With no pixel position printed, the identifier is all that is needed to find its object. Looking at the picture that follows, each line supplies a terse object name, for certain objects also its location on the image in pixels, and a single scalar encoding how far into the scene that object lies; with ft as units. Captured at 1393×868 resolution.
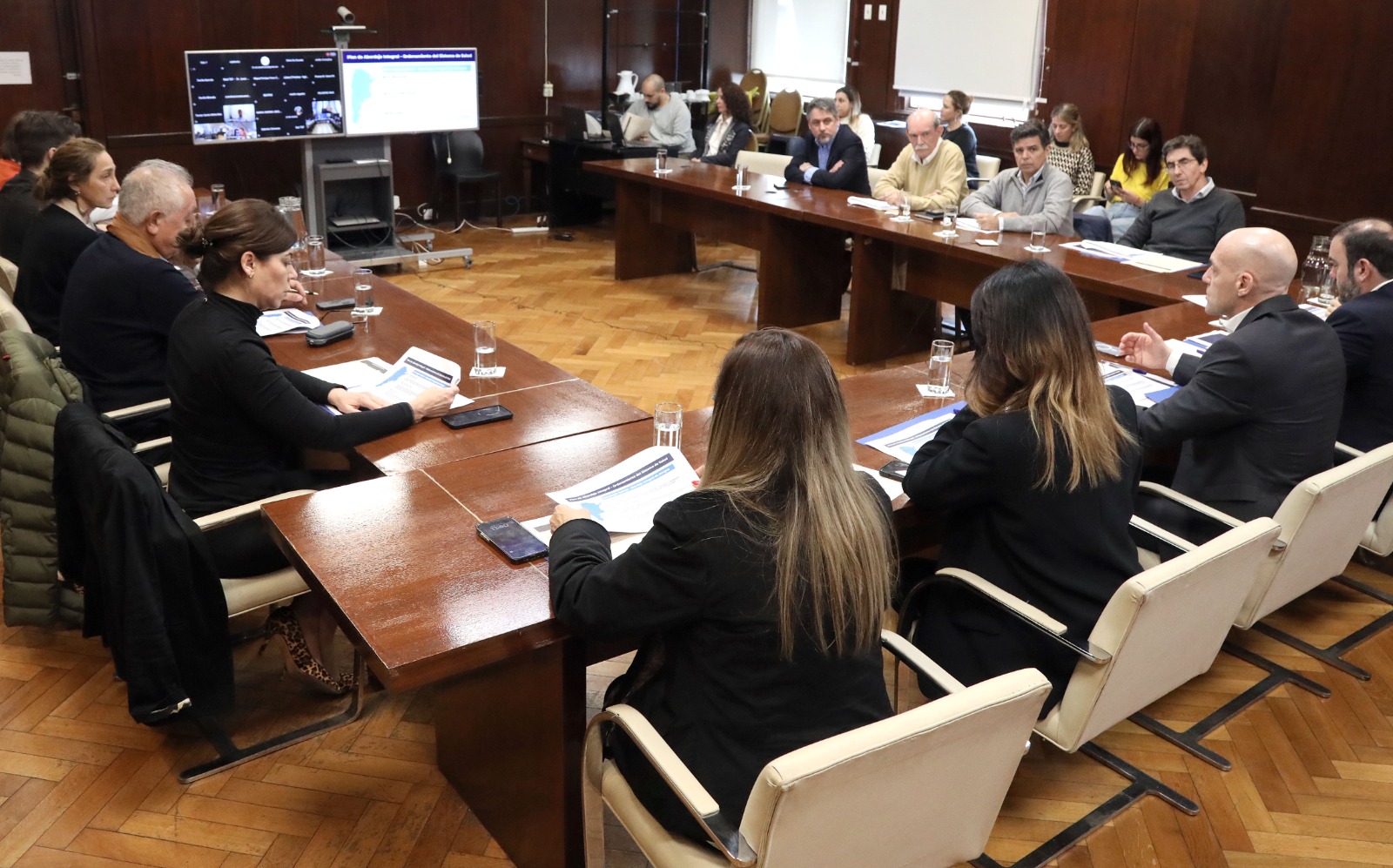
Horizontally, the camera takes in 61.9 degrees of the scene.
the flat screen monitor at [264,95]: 22.40
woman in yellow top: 21.54
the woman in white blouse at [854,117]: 27.14
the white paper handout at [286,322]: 11.69
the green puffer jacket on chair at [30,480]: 9.55
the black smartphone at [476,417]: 9.37
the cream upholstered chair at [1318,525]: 8.57
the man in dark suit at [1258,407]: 9.36
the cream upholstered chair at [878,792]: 5.12
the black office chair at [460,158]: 28.09
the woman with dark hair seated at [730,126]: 25.82
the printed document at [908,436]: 8.98
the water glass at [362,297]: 12.24
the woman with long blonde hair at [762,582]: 5.58
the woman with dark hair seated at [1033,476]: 7.34
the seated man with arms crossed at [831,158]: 21.52
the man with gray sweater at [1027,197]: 17.71
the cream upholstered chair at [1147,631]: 7.02
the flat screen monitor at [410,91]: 24.20
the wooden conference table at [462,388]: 8.96
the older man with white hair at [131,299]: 10.45
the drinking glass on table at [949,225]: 17.37
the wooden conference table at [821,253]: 15.66
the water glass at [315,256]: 13.58
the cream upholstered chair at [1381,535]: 10.37
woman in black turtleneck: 8.66
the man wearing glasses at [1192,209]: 16.43
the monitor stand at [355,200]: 24.29
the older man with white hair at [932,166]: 20.53
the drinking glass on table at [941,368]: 10.16
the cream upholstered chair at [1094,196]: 23.66
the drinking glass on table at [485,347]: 10.32
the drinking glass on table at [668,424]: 8.62
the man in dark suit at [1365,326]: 10.78
